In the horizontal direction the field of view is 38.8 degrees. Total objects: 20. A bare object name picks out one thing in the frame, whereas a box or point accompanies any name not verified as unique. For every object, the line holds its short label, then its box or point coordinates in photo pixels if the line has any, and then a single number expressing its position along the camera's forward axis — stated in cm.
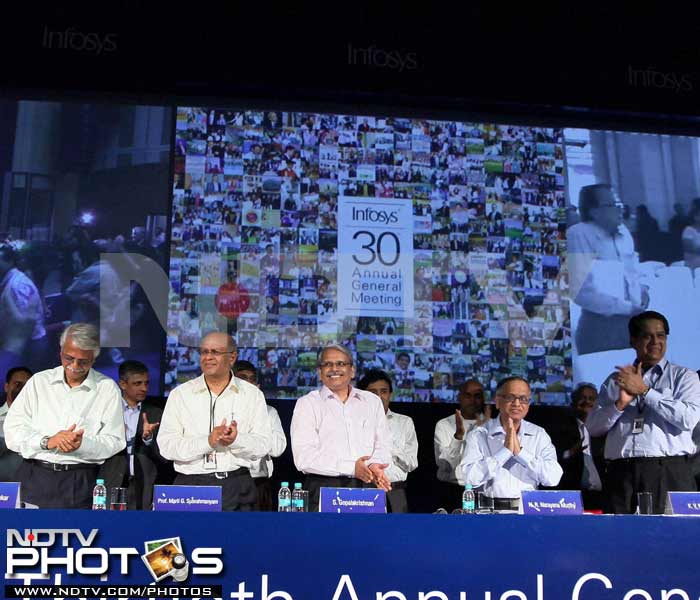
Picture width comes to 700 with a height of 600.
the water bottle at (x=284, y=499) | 386
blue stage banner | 288
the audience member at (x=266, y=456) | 501
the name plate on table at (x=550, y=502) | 338
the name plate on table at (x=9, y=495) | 325
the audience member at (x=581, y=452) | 557
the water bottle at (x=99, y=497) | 343
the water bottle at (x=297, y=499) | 380
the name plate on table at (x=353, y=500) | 334
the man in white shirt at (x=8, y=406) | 527
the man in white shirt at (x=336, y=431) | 418
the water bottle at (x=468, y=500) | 385
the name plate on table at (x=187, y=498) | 325
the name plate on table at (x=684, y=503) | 342
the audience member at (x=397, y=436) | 522
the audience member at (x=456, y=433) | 552
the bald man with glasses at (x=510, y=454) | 417
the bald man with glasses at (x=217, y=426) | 397
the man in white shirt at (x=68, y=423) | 388
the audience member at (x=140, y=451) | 490
